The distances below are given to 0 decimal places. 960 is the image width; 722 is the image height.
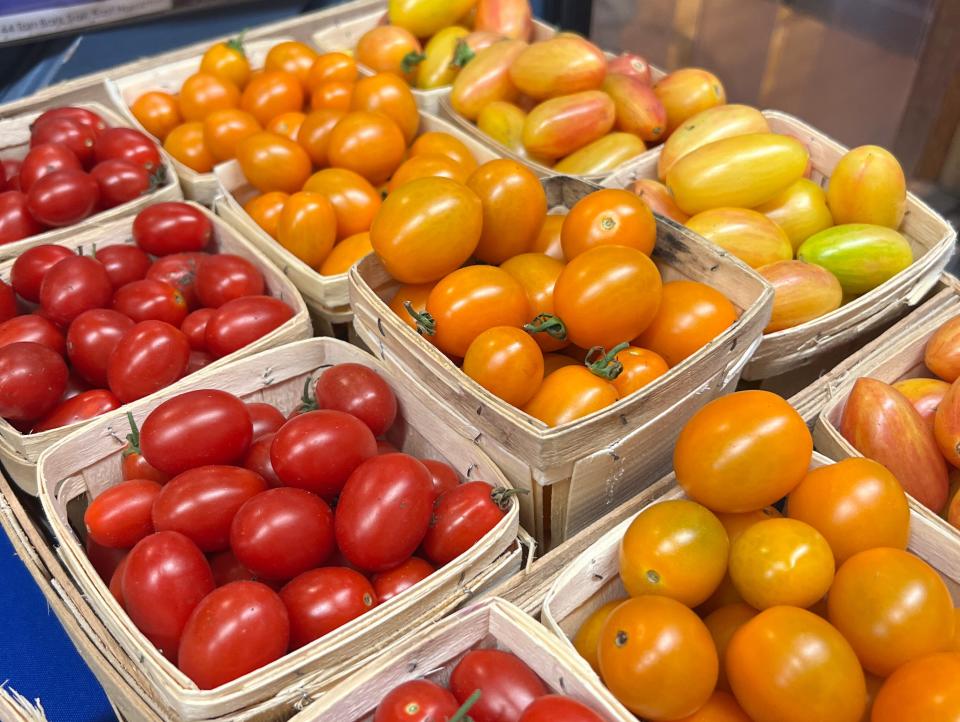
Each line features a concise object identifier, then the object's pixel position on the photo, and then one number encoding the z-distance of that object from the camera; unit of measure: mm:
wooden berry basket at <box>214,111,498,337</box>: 370
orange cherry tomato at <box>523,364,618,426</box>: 270
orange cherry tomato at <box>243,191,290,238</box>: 409
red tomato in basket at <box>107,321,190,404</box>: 315
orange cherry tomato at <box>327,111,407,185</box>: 411
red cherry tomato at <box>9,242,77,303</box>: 369
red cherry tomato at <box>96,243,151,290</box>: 377
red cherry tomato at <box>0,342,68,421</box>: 308
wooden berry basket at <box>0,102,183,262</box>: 392
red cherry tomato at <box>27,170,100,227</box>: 393
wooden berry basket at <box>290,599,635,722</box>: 215
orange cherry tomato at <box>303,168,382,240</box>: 397
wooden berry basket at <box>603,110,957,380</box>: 336
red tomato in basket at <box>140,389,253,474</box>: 273
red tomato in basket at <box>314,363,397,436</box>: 296
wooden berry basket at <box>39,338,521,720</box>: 224
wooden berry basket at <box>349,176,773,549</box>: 262
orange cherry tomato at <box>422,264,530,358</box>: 285
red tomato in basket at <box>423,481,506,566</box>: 262
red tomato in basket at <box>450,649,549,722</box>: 215
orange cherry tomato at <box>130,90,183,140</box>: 495
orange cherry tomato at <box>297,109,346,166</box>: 432
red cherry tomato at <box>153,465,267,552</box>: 256
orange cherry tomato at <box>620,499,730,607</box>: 228
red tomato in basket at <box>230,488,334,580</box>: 247
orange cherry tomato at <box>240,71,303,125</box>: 476
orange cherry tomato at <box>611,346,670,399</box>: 282
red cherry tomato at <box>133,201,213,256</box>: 394
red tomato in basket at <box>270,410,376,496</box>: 265
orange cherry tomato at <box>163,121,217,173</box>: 464
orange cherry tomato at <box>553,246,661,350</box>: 277
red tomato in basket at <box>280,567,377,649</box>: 242
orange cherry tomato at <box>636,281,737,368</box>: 298
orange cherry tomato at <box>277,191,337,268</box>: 377
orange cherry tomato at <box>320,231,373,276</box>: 378
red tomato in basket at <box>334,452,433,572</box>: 249
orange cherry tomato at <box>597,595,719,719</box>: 205
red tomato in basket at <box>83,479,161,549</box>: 267
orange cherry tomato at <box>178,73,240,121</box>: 481
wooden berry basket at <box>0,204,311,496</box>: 305
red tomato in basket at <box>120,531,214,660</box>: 238
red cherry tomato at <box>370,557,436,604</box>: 256
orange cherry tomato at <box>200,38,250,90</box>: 505
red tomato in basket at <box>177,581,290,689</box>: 223
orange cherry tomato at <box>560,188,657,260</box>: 308
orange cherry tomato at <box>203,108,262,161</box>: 446
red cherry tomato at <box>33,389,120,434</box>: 317
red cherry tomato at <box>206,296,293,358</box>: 344
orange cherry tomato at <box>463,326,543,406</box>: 268
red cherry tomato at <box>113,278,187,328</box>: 353
